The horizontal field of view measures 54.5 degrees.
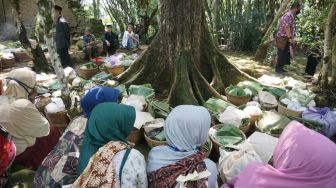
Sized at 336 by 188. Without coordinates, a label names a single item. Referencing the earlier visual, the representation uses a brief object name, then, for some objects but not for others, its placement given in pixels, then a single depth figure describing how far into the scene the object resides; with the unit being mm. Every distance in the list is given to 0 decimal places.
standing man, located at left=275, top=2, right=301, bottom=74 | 7113
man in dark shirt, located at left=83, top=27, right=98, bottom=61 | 9531
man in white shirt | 11164
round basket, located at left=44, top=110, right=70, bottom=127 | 4996
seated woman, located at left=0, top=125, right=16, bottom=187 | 2865
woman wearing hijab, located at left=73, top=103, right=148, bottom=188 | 2223
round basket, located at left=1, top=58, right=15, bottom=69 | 8750
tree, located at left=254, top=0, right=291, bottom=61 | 8898
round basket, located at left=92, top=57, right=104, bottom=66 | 8203
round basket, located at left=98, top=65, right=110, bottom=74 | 7223
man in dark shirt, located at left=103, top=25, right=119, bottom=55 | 10117
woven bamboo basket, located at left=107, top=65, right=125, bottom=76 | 7148
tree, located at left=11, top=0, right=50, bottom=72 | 7289
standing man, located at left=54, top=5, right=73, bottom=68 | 7822
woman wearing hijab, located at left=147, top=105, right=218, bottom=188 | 2314
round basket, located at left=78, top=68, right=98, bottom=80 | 7227
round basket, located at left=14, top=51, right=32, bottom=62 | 9664
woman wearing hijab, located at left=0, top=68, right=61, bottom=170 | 3232
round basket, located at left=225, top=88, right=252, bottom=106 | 5461
